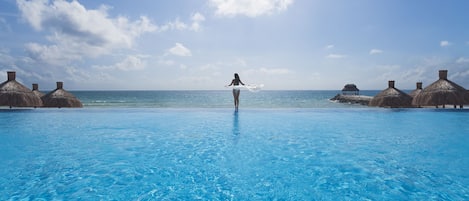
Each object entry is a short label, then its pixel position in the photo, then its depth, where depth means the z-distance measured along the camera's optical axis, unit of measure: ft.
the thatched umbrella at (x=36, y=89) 66.58
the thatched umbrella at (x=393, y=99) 62.18
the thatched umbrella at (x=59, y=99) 59.46
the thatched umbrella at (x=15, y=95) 53.01
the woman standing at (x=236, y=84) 45.49
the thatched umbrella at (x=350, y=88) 159.63
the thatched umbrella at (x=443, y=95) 53.78
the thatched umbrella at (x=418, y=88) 73.28
